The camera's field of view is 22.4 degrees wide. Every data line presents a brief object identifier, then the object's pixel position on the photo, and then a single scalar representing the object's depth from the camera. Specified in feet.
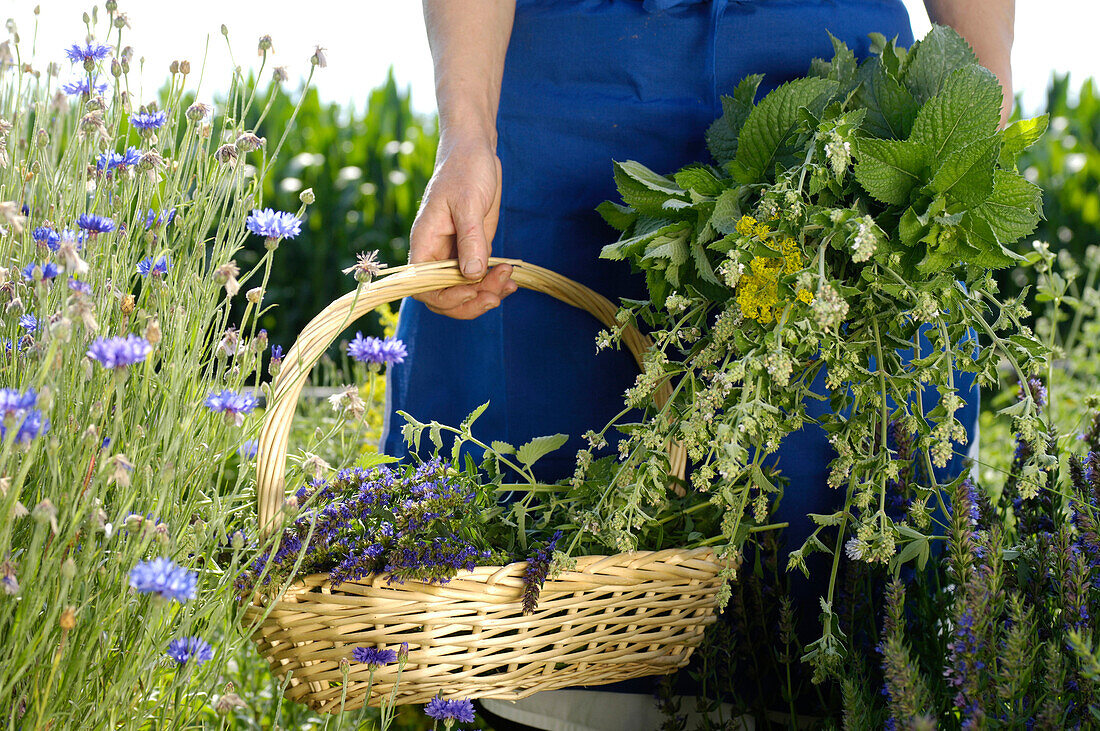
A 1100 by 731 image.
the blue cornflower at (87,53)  7.68
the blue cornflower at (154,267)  7.44
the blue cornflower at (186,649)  7.25
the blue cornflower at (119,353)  7.01
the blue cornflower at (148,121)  7.66
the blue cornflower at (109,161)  7.60
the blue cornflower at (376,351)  7.44
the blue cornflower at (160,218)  7.54
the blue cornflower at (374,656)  7.59
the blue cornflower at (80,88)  7.71
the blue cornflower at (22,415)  6.90
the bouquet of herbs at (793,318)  7.64
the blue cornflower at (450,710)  7.66
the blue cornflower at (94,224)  7.35
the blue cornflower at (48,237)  7.38
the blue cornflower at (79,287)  7.13
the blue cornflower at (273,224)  7.48
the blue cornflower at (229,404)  7.24
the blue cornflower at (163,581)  6.94
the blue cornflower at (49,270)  7.25
